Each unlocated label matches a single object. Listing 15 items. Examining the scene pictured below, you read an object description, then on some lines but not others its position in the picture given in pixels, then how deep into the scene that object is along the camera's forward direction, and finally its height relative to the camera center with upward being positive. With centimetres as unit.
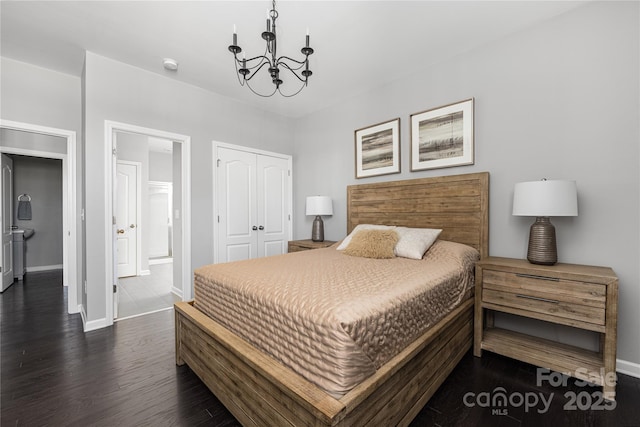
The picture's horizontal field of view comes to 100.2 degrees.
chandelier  160 +151
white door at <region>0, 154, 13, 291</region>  380 -20
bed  105 -79
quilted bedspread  106 -48
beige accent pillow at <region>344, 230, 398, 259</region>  239 -32
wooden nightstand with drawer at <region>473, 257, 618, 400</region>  164 -66
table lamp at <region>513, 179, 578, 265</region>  185 +3
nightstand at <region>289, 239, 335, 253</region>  356 -48
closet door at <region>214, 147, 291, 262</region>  366 +8
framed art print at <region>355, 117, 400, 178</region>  315 +76
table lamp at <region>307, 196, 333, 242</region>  371 +0
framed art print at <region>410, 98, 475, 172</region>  259 +76
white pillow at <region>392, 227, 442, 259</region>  233 -28
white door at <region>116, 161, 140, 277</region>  471 -13
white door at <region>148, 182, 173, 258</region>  684 -29
